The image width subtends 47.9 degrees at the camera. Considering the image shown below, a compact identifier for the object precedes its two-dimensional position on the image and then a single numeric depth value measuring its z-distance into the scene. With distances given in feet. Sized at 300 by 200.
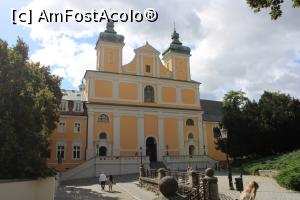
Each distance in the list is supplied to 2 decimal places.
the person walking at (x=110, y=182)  76.43
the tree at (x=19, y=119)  46.44
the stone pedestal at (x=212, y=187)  45.89
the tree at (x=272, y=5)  30.42
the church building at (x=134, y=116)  126.31
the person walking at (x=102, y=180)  77.75
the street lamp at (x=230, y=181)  67.30
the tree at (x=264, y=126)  121.19
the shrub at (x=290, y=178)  62.54
